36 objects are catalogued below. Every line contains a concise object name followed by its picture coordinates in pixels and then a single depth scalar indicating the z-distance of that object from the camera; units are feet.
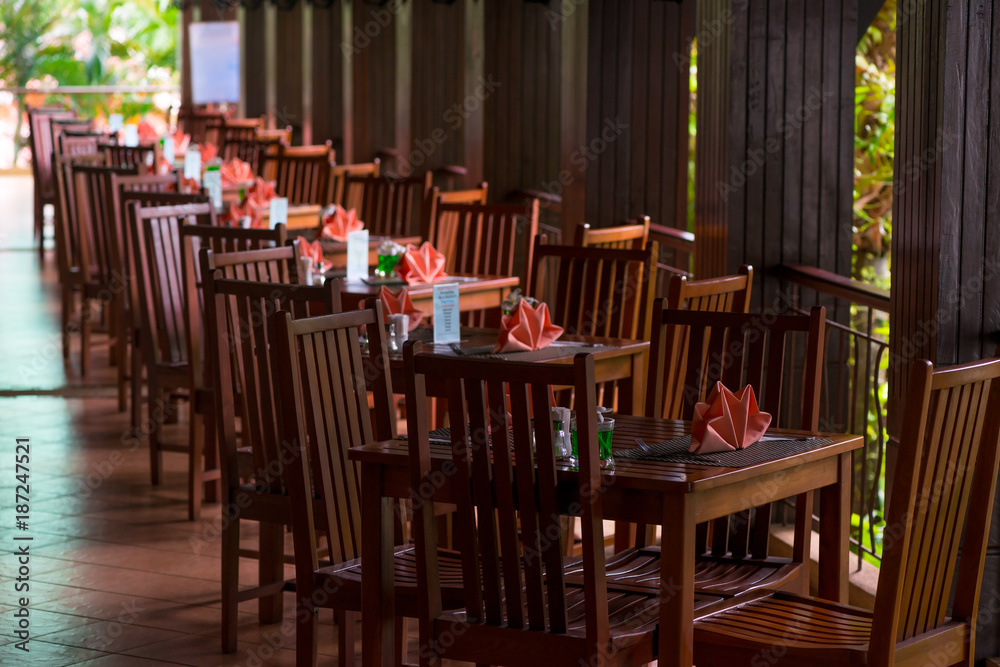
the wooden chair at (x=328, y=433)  16.52
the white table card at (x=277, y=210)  33.05
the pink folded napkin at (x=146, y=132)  61.96
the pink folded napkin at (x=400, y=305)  22.20
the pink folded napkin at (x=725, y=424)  14.90
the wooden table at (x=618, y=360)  21.35
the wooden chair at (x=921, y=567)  12.85
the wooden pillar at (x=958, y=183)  18.25
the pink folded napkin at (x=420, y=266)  27.25
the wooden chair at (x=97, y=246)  35.38
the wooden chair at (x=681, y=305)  18.97
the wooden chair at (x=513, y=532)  12.96
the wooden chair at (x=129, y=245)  31.01
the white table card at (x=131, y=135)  57.45
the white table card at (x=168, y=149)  54.69
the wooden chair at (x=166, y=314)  27.28
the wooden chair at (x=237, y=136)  57.31
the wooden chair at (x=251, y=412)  18.65
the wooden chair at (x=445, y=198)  35.54
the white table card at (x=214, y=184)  40.53
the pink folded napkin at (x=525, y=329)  20.75
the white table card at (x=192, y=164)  46.66
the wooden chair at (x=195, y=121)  71.80
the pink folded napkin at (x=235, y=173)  45.88
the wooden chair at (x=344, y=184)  43.46
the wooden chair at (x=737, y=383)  16.18
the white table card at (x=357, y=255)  27.99
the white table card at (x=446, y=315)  21.73
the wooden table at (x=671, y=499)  13.39
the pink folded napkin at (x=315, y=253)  27.23
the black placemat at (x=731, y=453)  14.42
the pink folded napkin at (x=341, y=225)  32.48
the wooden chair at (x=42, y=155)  58.88
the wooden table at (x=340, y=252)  32.60
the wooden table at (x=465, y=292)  26.25
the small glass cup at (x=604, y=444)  14.37
